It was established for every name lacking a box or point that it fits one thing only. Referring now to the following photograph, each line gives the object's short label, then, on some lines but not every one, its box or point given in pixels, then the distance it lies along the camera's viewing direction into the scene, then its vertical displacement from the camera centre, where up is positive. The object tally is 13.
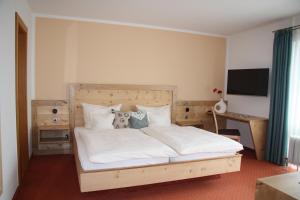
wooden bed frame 2.24 -0.92
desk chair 3.85 -0.85
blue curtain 3.49 -0.17
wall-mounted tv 3.90 +0.12
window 3.44 -0.05
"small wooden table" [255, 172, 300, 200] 1.71 -0.82
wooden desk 3.73 -0.76
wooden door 2.88 -0.22
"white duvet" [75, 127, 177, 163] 2.30 -0.73
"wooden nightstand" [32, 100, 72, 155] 3.67 -0.76
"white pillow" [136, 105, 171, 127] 3.94 -0.56
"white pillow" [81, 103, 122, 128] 3.64 -0.47
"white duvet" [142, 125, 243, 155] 2.68 -0.73
